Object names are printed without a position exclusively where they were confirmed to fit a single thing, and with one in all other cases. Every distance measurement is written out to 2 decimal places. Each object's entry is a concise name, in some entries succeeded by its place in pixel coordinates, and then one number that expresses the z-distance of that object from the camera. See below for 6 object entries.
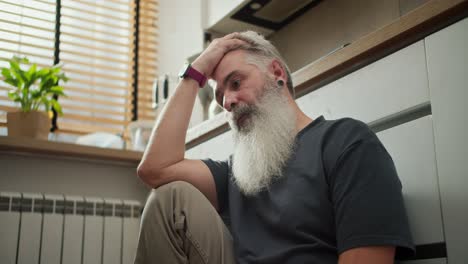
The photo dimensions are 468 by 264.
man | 0.99
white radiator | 2.14
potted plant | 2.37
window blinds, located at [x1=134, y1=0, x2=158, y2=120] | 3.07
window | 2.76
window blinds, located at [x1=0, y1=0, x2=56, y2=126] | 2.68
